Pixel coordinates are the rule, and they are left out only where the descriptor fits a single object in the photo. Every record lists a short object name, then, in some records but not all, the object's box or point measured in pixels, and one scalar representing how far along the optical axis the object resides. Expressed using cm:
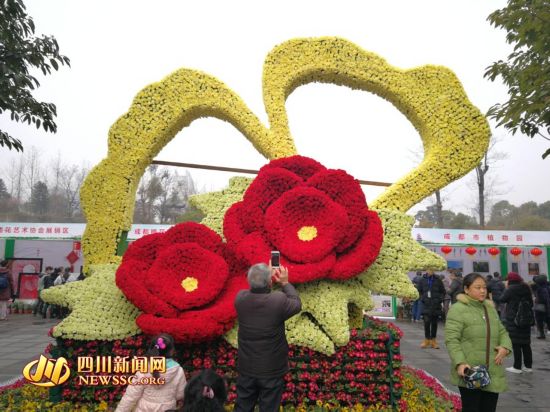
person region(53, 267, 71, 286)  1190
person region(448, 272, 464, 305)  884
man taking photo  273
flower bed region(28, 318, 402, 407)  408
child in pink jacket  264
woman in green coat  298
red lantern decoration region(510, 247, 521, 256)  1360
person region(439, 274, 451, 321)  1246
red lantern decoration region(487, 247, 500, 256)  1385
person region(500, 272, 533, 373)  635
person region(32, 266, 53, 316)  1234
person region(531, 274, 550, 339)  852
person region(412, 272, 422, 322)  1244
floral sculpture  423
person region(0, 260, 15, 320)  1074
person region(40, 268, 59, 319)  1216
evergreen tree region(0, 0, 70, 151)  565
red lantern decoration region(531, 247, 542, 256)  1352
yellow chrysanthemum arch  505
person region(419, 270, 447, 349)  824
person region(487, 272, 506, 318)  1025
